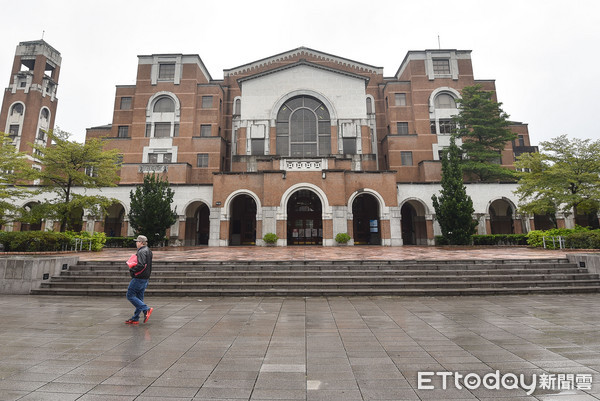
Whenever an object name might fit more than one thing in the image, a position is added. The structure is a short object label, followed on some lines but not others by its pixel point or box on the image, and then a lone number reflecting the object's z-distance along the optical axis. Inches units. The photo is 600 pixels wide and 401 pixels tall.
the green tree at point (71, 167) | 684.1
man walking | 253.3
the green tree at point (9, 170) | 605.9
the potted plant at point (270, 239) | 889.5
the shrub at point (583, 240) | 613.9
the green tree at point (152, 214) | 837.2
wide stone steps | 381.1
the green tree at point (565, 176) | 712.7
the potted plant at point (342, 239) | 896.9
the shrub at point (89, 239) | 706.6
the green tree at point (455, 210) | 874.8
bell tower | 1749.5
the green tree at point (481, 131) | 1167.6
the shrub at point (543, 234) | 717.9
